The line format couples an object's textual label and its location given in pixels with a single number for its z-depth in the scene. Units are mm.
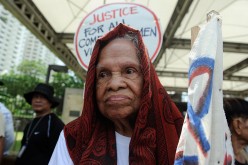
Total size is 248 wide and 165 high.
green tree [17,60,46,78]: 46656
